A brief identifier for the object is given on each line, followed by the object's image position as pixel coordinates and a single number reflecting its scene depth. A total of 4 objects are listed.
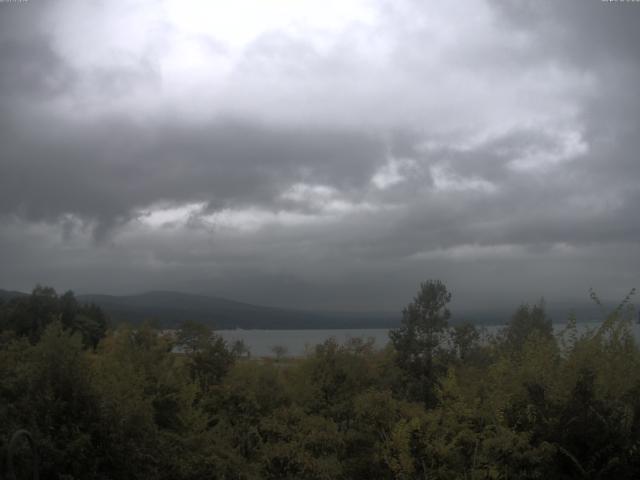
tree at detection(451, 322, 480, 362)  31.22
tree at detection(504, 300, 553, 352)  30.62
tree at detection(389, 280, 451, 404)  30.16
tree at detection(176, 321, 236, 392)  27.51
